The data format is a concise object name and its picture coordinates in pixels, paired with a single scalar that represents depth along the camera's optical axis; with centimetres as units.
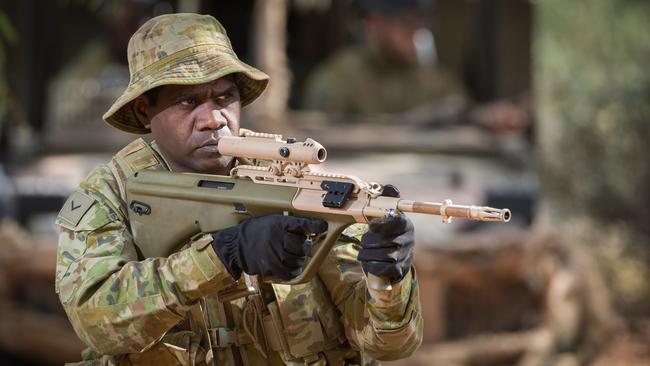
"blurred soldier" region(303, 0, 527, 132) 1919
